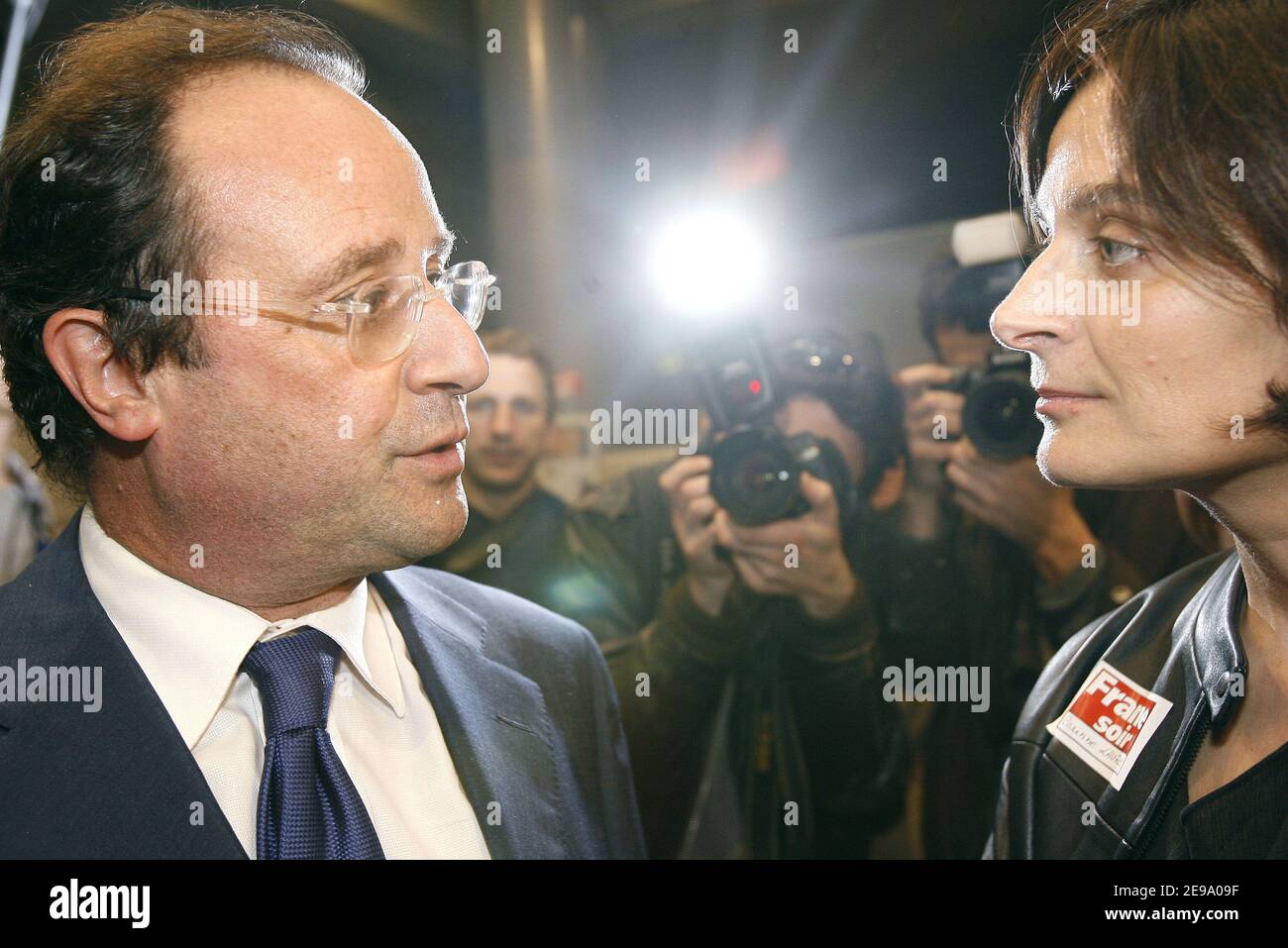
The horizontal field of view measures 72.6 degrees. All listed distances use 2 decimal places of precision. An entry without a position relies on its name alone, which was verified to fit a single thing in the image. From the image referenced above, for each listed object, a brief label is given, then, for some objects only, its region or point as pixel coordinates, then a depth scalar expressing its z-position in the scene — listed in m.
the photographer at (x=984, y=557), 1.39
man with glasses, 0.82
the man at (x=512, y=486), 1.64
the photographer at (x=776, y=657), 1.48
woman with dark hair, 0.77
